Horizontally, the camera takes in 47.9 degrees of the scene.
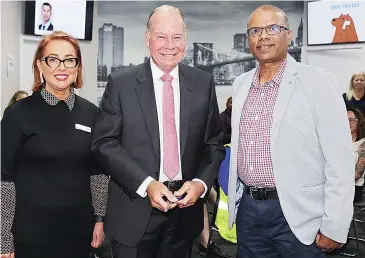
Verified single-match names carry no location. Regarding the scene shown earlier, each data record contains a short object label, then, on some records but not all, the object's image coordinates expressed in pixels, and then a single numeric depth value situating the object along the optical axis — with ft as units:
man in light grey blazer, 6.31
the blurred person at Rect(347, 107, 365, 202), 14.30
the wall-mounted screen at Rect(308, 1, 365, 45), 25.07
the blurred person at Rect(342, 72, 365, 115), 23.16
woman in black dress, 6.33
